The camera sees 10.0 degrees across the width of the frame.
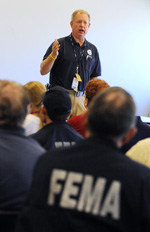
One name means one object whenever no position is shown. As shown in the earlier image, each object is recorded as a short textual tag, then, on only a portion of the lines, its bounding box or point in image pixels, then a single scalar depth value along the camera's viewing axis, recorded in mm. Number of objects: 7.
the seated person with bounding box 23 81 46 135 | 4764
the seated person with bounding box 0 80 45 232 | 3253
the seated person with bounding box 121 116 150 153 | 4216
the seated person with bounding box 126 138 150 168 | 3692
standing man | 6665
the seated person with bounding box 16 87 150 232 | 3030
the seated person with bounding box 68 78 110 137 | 4497
